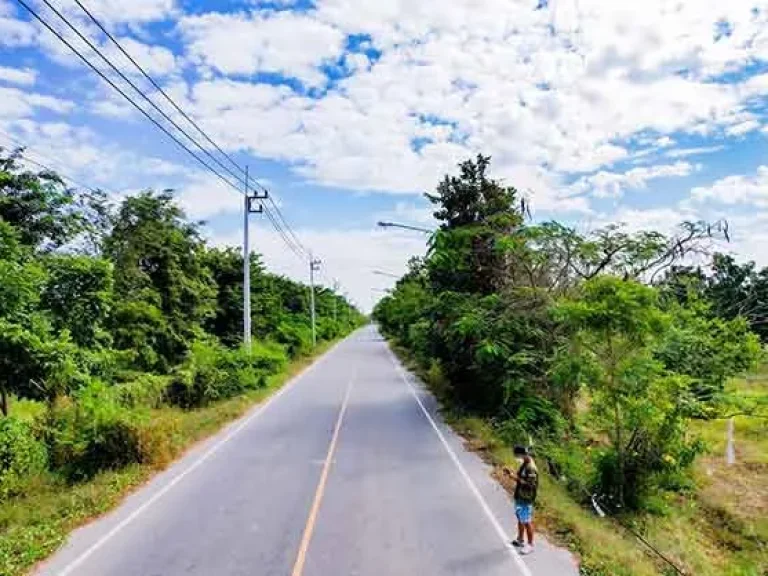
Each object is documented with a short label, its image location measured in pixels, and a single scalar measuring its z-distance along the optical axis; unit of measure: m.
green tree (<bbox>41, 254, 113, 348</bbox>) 15.95
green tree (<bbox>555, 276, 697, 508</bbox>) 12.67
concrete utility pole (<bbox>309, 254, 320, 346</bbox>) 59.33
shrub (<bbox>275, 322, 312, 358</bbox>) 45.00
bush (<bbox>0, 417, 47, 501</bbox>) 11.81
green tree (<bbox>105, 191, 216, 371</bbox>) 25.92
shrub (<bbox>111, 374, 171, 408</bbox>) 19.13
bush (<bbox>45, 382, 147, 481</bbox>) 13.84
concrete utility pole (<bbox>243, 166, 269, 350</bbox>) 30.27
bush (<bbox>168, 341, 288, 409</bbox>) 24.47
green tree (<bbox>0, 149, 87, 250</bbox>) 19.28
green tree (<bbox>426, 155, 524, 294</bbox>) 21.77
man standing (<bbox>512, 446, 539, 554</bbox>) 9.30
